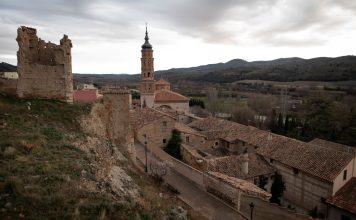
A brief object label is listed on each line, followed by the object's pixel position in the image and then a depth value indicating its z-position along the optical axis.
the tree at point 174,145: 25.77
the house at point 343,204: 17.12
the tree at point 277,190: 21.50
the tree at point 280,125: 43.16
